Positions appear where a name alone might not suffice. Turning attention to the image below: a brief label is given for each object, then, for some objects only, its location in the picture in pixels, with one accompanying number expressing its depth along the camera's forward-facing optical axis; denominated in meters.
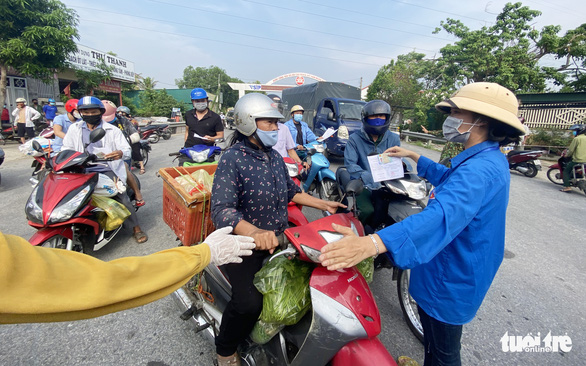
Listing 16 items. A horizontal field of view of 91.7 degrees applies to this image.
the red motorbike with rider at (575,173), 7.33
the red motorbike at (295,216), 2.48
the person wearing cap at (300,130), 6.89
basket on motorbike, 2.19
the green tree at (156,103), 27.84
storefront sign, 17.89
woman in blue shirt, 1.17
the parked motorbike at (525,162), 9.18
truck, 9.64
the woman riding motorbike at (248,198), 1.68
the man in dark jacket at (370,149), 2.94
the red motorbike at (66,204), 2.68
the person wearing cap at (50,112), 10.70
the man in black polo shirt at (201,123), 5.02
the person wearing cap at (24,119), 10.24
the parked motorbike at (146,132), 10.42
